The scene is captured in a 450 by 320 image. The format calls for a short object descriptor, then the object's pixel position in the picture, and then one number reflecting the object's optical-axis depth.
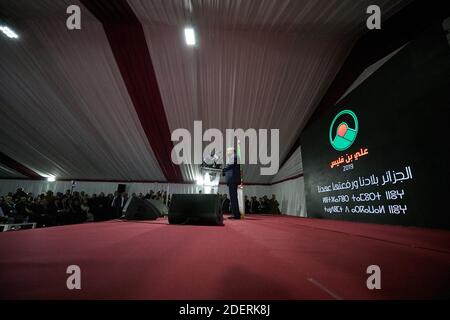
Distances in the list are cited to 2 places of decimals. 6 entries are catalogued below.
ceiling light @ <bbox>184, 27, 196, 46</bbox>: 4.25
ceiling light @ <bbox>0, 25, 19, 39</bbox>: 4.55
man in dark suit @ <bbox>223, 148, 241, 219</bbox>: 3.60
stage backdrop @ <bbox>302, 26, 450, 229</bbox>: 2.49
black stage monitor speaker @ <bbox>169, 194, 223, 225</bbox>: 2.38
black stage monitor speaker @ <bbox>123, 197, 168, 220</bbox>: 3.13
